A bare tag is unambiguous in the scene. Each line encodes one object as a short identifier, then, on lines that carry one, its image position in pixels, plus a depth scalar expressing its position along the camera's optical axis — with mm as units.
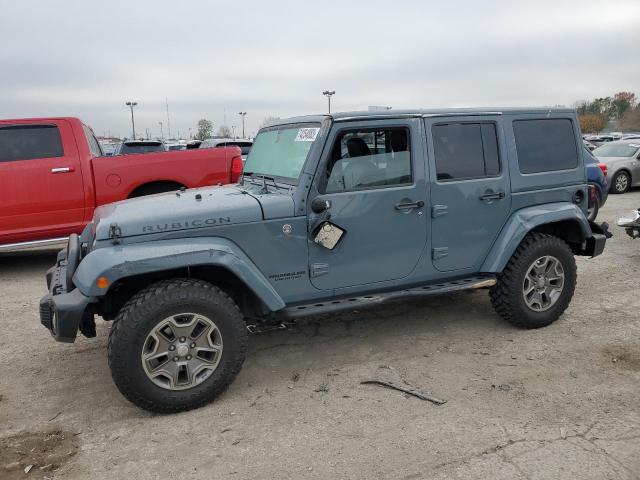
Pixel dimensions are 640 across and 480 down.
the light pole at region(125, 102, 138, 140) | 52938
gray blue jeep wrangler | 3195
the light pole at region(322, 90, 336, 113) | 39781
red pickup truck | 6426
